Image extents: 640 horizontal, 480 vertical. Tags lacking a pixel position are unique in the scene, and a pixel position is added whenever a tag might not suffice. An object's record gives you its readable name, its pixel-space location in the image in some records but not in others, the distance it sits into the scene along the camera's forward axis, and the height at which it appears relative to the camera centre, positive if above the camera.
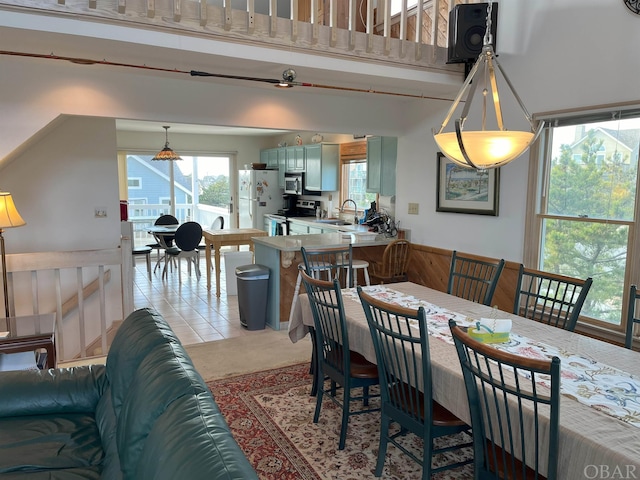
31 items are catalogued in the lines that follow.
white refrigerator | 8.80 -0.05
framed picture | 4.24 +0.05
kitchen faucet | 6.85 -0.23
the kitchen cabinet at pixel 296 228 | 7.41 -0.58
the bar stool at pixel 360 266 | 4.48 -0.72
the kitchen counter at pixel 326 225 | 6.14 -0.46
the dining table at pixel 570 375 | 1.39 -0.72
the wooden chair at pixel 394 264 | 4.93 -0.77
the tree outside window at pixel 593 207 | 3.24 -0.09
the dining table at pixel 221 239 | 6.07 -0.63
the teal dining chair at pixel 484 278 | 2.98 -0.57
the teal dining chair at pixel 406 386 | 1.95 -0.89
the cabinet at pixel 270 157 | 9.05 +0.71
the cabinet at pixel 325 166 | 7.39 +0.44
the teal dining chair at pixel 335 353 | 2.48 -0.93
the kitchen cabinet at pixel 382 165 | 5.56 +0.35
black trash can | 4.55 -1.00
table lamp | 3.31 -0.20
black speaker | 3.78 +1.34
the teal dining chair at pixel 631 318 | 2.24 -0.60
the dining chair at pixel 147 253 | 7.19 -0.95
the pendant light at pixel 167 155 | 7.55 +0.60
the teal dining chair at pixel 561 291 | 2.45 -0.59
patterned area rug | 2.38 -1.41
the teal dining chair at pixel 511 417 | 1.42 -0.75
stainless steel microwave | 8.16 +0.17
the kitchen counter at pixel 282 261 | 4.56 -0.69
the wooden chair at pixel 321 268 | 3.22 -0.67
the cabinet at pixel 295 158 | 8.00 +0.61
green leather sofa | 1.17 -0.82
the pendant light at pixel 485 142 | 2.12 +0.24
